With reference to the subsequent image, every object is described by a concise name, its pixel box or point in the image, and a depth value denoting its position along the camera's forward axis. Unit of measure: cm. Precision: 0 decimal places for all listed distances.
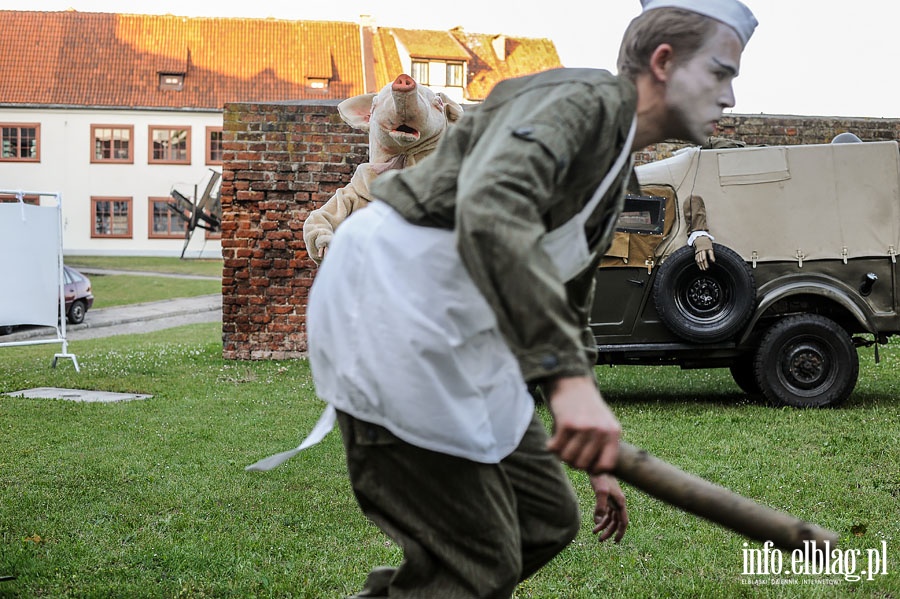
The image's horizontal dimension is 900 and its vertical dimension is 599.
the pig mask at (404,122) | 513
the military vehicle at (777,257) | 901
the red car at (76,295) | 2345
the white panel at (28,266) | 1172
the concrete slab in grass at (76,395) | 1017
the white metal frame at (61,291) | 1176
